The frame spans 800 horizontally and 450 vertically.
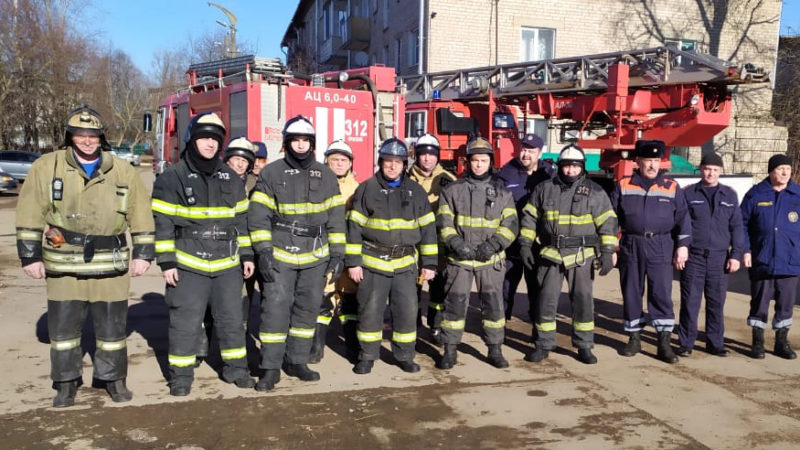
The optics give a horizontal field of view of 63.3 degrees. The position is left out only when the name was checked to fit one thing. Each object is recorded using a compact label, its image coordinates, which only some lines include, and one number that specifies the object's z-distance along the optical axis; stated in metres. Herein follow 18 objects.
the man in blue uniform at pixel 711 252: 5.61
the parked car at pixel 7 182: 21.06
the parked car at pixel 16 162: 23.35
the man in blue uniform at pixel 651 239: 5.42
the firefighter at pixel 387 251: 4.92
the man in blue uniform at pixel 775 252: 5.59
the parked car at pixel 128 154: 40.75
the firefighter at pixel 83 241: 4.04
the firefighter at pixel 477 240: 5.10
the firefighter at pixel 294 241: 4.54
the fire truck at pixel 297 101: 8.32
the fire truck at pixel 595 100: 10.05
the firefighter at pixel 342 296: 5.24
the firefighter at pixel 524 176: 5.96
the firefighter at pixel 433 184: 5.61
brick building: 18.86
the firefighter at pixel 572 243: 5.25
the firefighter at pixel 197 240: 4.26
